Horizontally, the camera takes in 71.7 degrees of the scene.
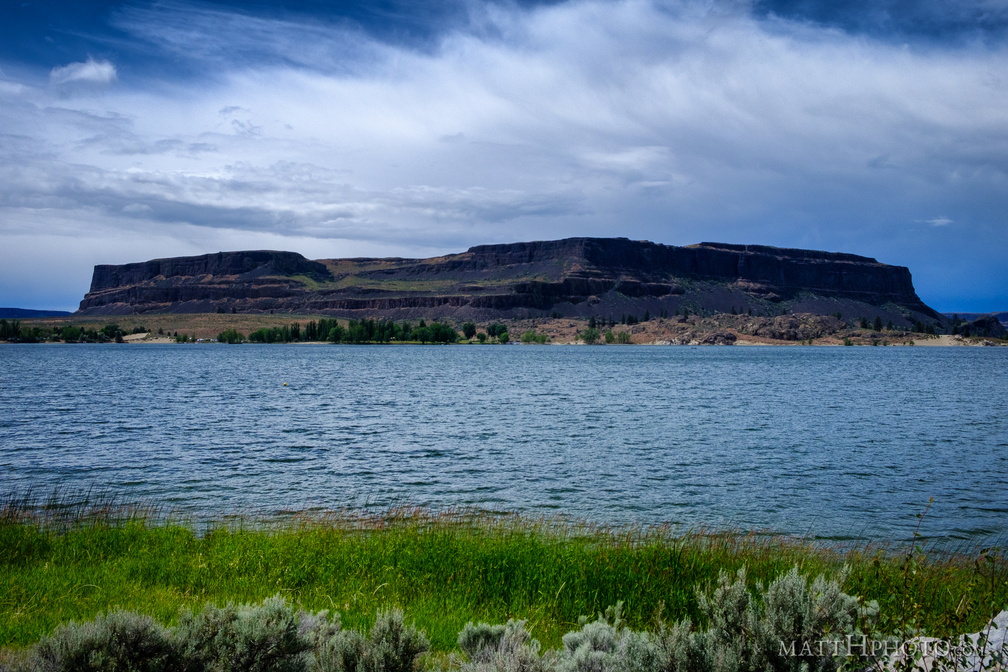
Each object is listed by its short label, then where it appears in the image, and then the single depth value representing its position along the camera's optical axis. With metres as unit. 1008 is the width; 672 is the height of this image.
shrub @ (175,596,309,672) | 5.69
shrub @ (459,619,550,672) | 5.64
